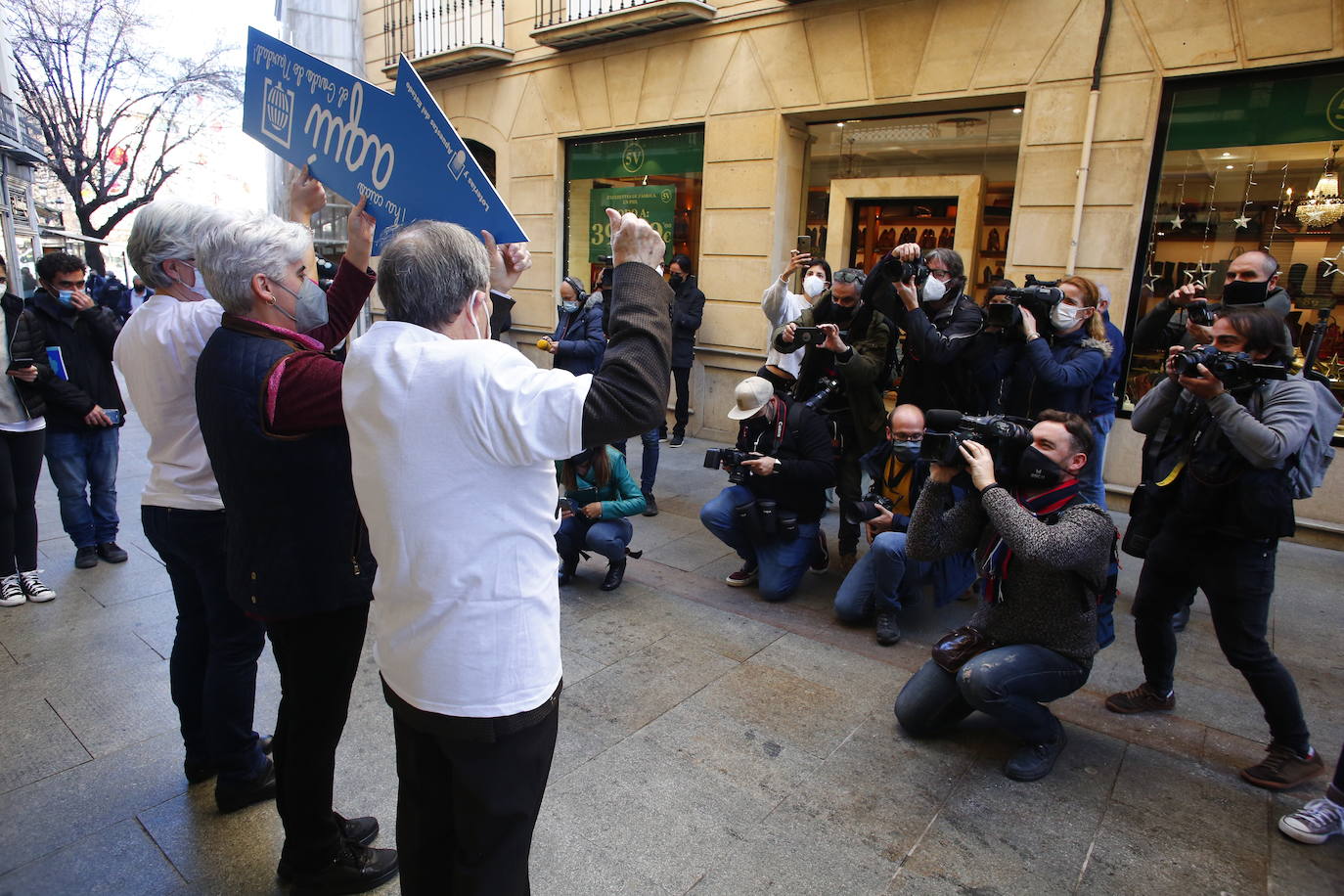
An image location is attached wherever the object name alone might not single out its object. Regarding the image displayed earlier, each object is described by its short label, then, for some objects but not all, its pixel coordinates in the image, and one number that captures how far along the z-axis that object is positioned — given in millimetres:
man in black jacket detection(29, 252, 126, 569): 4480
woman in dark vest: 1877
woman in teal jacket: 4633
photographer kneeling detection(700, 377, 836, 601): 4480
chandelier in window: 5621
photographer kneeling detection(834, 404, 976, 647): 4016
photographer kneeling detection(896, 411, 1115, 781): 2723
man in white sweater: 1418
